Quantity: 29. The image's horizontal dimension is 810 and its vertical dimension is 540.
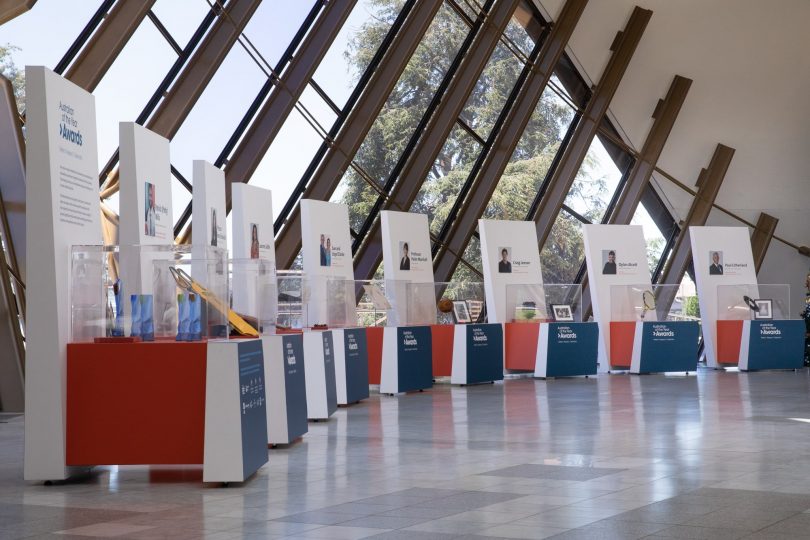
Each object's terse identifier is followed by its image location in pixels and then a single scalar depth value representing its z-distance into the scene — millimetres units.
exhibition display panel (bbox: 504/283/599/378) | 17359
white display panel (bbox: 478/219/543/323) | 17328
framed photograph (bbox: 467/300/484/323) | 16719
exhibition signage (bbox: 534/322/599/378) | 17312
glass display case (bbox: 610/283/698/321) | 18766
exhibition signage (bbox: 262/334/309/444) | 8289
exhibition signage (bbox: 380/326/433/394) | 14023
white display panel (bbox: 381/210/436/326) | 14680
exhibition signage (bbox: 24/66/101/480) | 6730
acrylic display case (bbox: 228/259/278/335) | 7766
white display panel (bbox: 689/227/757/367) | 20047
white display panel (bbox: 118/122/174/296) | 7809
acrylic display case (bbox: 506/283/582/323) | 17562
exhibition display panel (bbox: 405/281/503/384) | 15579
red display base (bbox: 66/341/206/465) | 6785
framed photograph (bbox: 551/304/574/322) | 17938
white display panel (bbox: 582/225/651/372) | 18938
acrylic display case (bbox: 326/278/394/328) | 12602
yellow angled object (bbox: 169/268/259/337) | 6762
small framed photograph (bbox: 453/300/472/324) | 16375
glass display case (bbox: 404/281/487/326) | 15234
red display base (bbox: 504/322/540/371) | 17578
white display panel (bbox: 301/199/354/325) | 13203
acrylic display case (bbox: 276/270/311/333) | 10086
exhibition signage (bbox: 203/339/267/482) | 6574
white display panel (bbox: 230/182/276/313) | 10562
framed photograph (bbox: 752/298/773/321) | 19594
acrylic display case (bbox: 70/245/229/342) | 6793
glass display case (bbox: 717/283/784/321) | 19641
